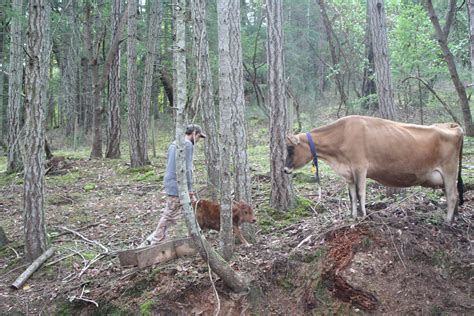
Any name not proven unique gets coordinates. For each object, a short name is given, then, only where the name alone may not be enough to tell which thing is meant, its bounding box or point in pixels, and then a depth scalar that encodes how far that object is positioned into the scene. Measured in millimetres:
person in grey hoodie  7636
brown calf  7738
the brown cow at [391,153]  7504
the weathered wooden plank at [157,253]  7070
